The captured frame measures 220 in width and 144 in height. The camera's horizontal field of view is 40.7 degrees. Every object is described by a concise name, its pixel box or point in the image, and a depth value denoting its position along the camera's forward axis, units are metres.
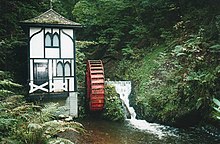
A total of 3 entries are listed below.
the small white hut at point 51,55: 12.98
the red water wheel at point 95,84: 13.57
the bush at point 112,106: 13.10
